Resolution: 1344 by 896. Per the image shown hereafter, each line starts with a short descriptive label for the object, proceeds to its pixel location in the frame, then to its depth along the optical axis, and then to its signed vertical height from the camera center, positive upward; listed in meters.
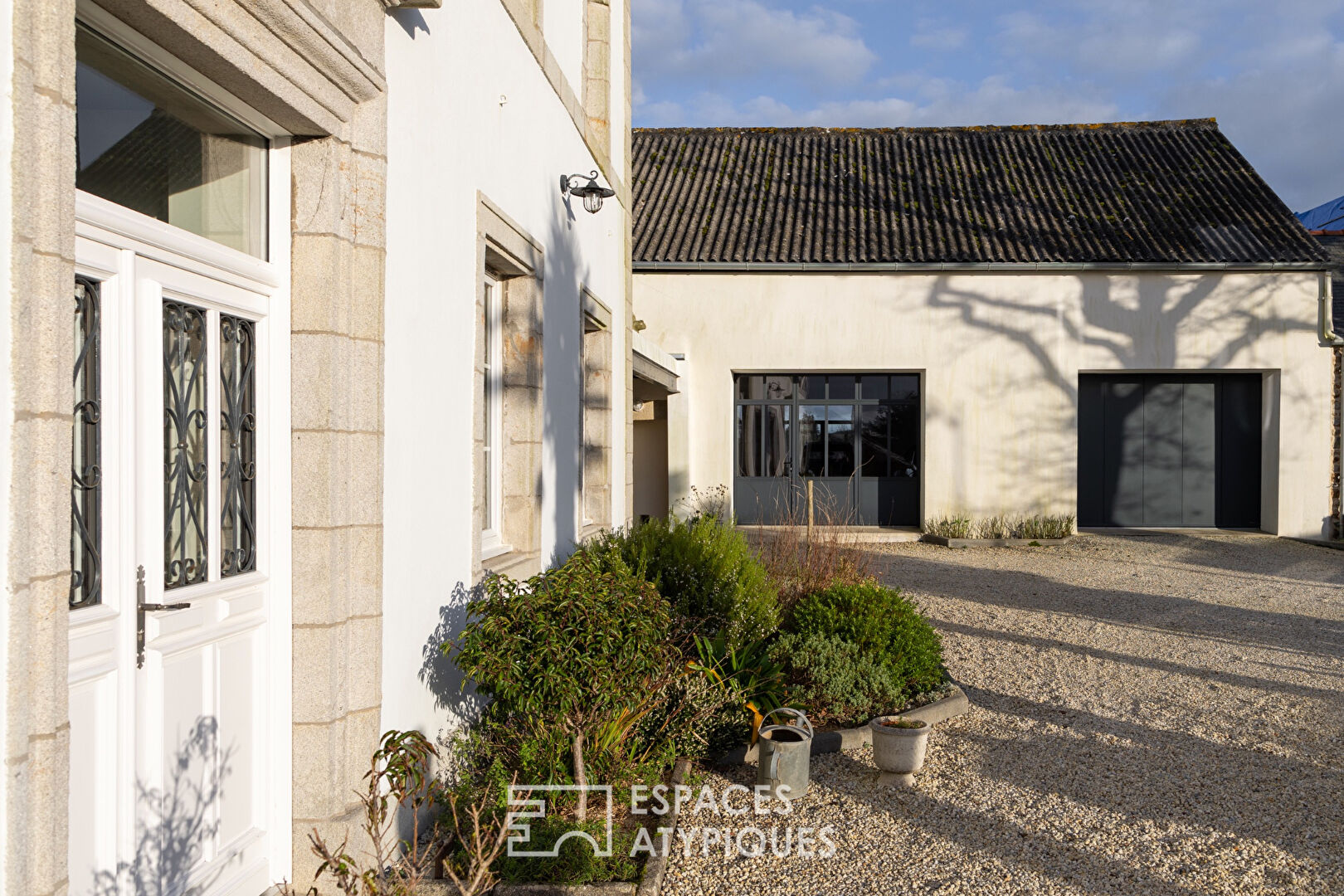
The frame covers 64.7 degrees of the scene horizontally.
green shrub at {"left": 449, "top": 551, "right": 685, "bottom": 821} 4.10 -0.84
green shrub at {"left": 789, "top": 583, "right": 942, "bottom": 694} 6.24 -1.13
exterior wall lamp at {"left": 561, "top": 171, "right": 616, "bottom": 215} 6.91 +1.63
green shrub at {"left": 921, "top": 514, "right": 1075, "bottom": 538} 15.48 -1.27
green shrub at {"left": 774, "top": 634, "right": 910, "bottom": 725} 5.87 -1.35
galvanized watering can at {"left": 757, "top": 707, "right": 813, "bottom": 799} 4.76 -1.45
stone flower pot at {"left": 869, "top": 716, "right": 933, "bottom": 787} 4.96 -1.46
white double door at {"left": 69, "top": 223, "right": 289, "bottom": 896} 2.58 -0.43
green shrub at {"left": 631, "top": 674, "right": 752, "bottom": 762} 5.05 -1.43
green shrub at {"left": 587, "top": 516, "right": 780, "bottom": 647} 6.45 -0.86
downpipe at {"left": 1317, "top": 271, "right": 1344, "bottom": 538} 15.34 +1.57
